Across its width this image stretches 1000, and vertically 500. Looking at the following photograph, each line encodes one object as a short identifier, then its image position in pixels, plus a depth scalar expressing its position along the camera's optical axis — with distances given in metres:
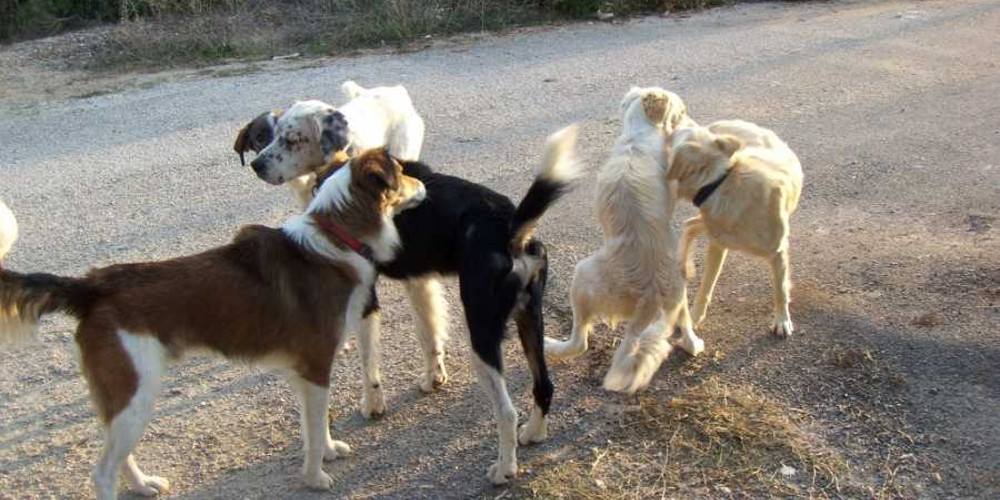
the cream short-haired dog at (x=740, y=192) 4.62
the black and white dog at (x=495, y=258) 3.71
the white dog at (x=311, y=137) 5.02
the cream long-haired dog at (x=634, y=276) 4.02
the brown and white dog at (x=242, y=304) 3.43
